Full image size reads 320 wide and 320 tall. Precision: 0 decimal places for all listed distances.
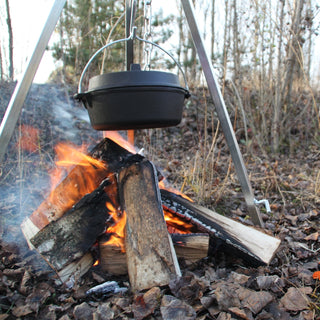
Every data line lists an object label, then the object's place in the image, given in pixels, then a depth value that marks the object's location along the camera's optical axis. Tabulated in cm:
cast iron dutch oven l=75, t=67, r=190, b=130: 144
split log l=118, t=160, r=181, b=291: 140
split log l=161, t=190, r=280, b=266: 160
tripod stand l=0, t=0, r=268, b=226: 191
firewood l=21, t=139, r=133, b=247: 179
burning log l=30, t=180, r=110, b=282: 146
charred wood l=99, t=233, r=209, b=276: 157
